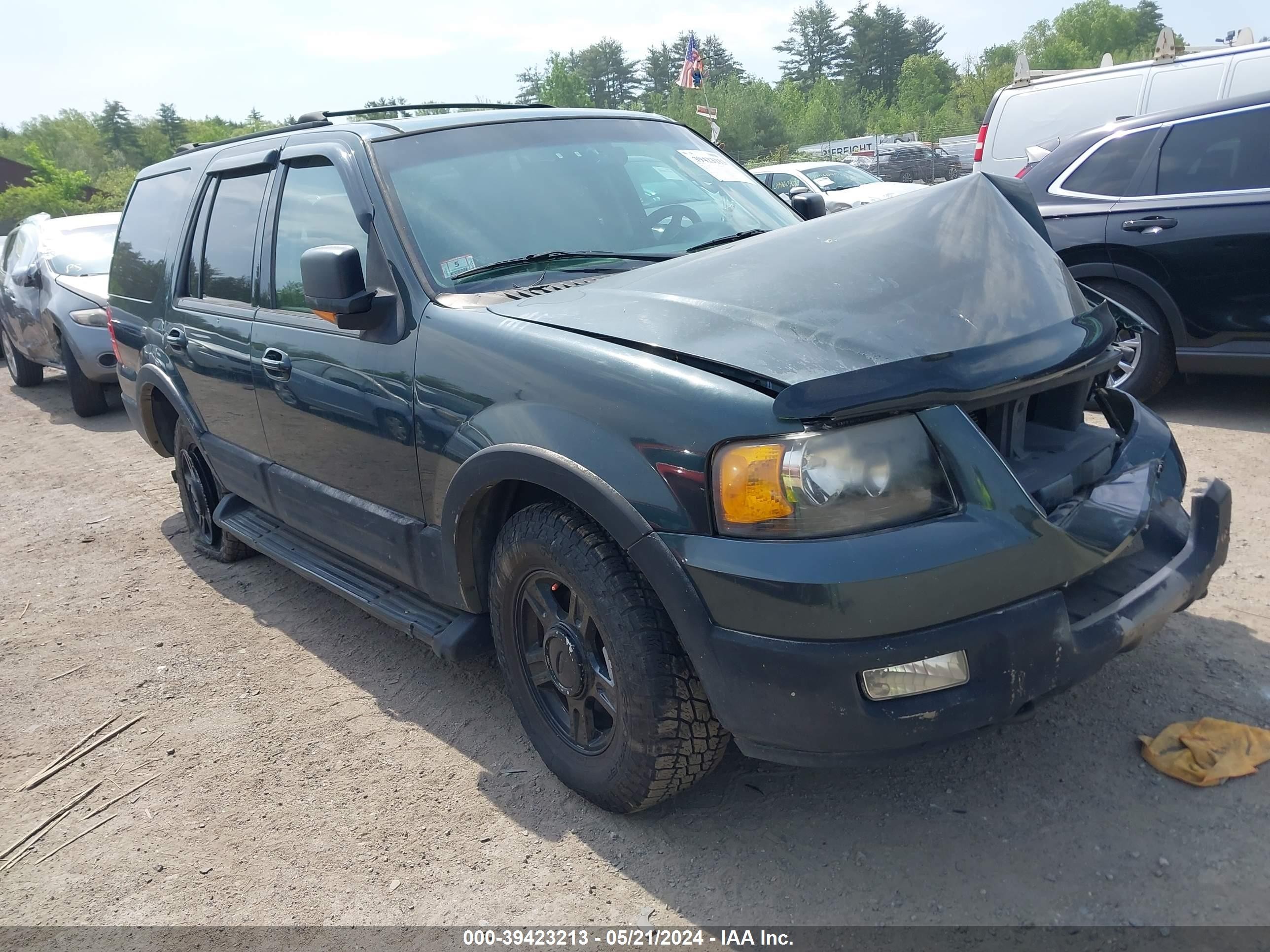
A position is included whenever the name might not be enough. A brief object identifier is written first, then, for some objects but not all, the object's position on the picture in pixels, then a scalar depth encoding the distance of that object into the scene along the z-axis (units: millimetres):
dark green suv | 2086
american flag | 26359
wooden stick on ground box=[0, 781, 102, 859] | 3027
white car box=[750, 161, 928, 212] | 14945
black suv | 5203
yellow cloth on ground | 2561
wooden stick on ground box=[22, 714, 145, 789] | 3273
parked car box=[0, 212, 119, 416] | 8625
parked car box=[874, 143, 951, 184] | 30328
